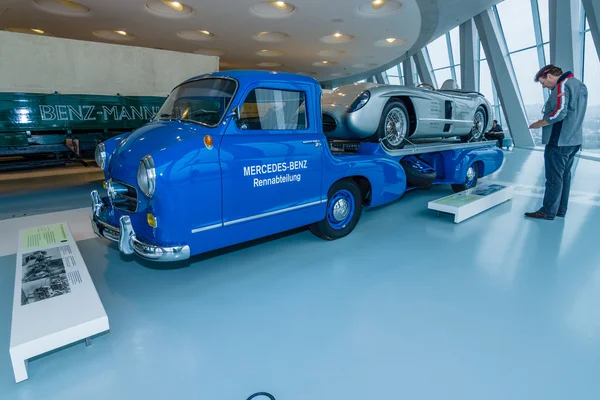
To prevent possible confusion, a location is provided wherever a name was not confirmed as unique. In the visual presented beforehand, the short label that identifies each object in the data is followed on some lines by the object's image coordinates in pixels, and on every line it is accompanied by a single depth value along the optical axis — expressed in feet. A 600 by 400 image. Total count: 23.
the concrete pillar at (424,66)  62.44
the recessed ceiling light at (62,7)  31.42
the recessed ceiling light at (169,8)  31.21
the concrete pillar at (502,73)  44.55
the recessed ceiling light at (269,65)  64.39
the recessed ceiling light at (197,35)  41.47
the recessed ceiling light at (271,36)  42.65
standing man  12.91
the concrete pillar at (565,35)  33.71
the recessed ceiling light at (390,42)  46.86
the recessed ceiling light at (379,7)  32.09
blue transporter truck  7.72
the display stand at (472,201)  13.71
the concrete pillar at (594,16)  29.01
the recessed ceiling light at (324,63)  61.98
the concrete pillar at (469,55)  48.63
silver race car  13.20
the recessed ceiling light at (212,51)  52.25
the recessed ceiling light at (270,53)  52.49
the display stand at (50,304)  5.50
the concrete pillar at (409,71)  67.40
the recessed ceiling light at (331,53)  52.52
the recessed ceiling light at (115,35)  41.70
